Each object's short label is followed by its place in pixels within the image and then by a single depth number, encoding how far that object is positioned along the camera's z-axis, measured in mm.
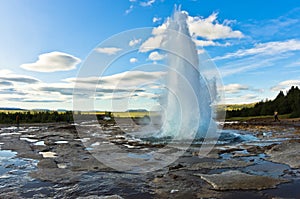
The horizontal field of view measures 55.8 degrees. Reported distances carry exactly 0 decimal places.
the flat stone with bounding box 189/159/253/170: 11750
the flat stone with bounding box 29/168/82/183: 10023
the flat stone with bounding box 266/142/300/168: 12319
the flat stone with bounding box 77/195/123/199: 7958
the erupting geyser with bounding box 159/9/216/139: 25116
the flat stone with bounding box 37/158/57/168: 12500
